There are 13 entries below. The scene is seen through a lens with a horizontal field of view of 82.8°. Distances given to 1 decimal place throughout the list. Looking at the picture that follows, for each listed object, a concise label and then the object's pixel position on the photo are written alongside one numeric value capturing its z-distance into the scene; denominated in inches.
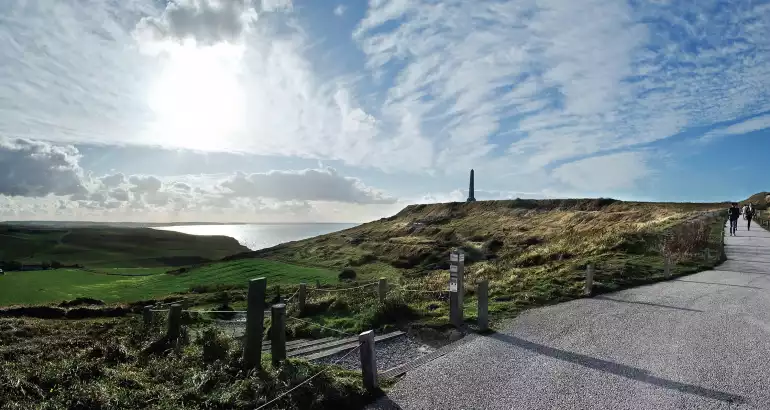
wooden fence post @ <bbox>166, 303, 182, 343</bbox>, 438.3
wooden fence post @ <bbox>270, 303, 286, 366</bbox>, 293.0
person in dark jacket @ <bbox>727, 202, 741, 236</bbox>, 1376.7
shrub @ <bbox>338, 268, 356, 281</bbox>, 1623.0
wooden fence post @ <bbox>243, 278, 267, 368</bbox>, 289.3
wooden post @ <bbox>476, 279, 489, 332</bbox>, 403.2
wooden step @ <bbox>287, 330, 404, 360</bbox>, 374.9
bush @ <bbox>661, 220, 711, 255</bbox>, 904.3
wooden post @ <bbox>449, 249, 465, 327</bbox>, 412.2
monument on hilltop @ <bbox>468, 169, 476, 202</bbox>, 3301.7
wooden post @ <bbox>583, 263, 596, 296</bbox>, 563.5
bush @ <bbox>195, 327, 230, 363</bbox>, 315.7
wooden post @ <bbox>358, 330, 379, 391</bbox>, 267.6
